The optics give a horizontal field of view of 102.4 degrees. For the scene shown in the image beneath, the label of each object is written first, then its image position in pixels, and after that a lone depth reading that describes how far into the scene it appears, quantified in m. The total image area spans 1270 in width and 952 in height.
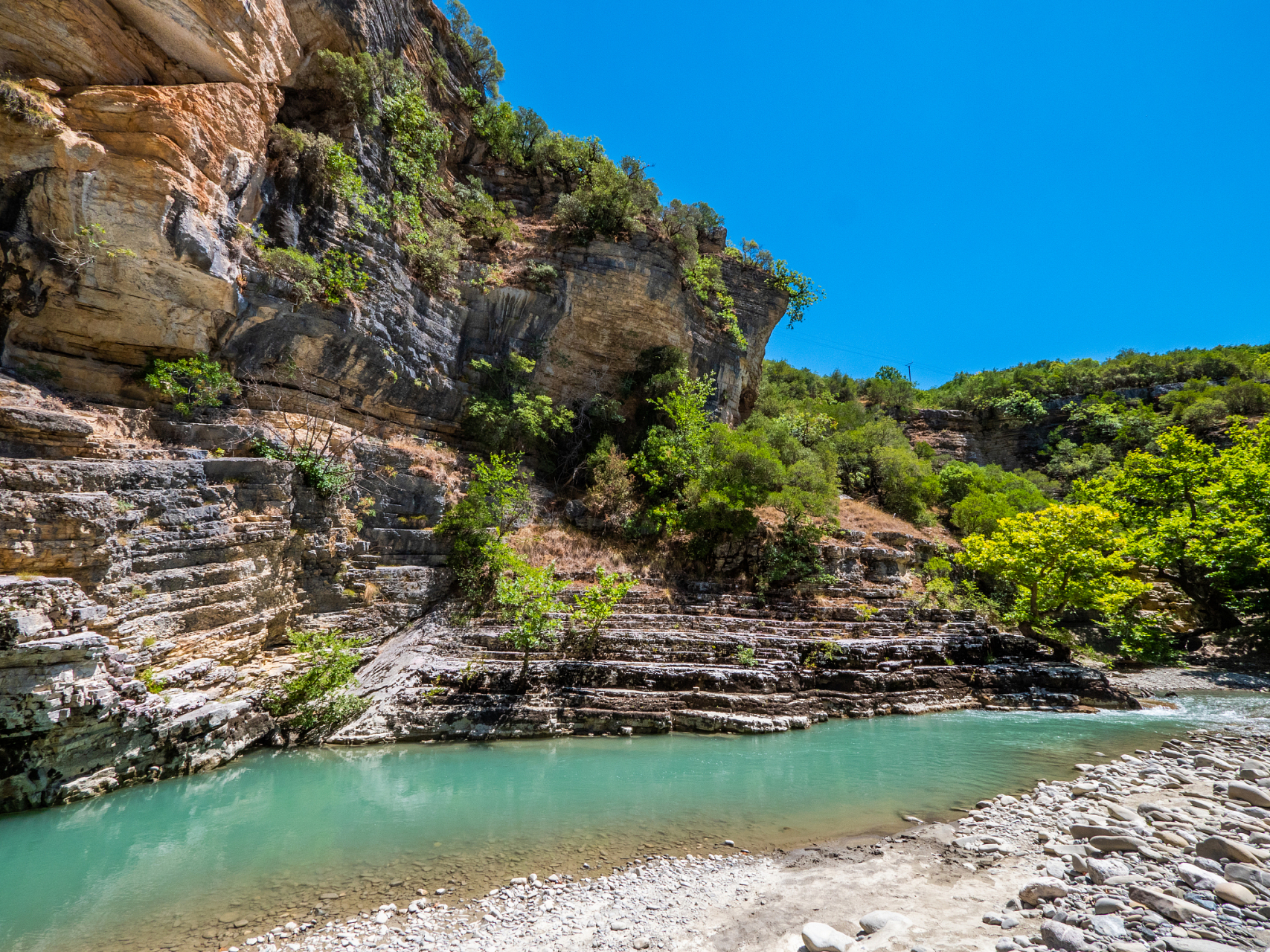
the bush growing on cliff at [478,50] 21.52
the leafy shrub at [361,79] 14.52
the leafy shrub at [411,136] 16.25
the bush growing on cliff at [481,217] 19.53
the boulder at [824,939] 3.76
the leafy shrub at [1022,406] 36.47
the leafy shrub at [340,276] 13.73
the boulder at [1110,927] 3.43
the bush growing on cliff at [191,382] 11.00
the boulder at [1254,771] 6.57
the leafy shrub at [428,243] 16.36
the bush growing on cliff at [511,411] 18.20
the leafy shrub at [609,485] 19.02
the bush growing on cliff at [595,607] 12.21
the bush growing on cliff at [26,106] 9.46
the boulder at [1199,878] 3.90
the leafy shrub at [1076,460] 30.86
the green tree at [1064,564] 15.21
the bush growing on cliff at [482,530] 13.97
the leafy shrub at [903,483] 24.41
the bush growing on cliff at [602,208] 19.97
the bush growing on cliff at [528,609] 11.67
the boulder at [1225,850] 4.27
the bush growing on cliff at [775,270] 25.19
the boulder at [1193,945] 3.09
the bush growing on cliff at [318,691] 9.91
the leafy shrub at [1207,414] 28.16
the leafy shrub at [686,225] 21.45
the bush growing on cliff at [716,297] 23.02
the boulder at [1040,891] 4.08
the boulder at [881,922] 4.05
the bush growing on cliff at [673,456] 18.73
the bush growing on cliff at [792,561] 16.92
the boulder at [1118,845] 4.80
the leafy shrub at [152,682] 8.11
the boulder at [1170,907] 3.53
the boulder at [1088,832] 5.25
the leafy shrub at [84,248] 9.92
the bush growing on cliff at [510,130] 21.58
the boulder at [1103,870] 4.25
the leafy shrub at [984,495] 22.64
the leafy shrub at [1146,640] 16.73
